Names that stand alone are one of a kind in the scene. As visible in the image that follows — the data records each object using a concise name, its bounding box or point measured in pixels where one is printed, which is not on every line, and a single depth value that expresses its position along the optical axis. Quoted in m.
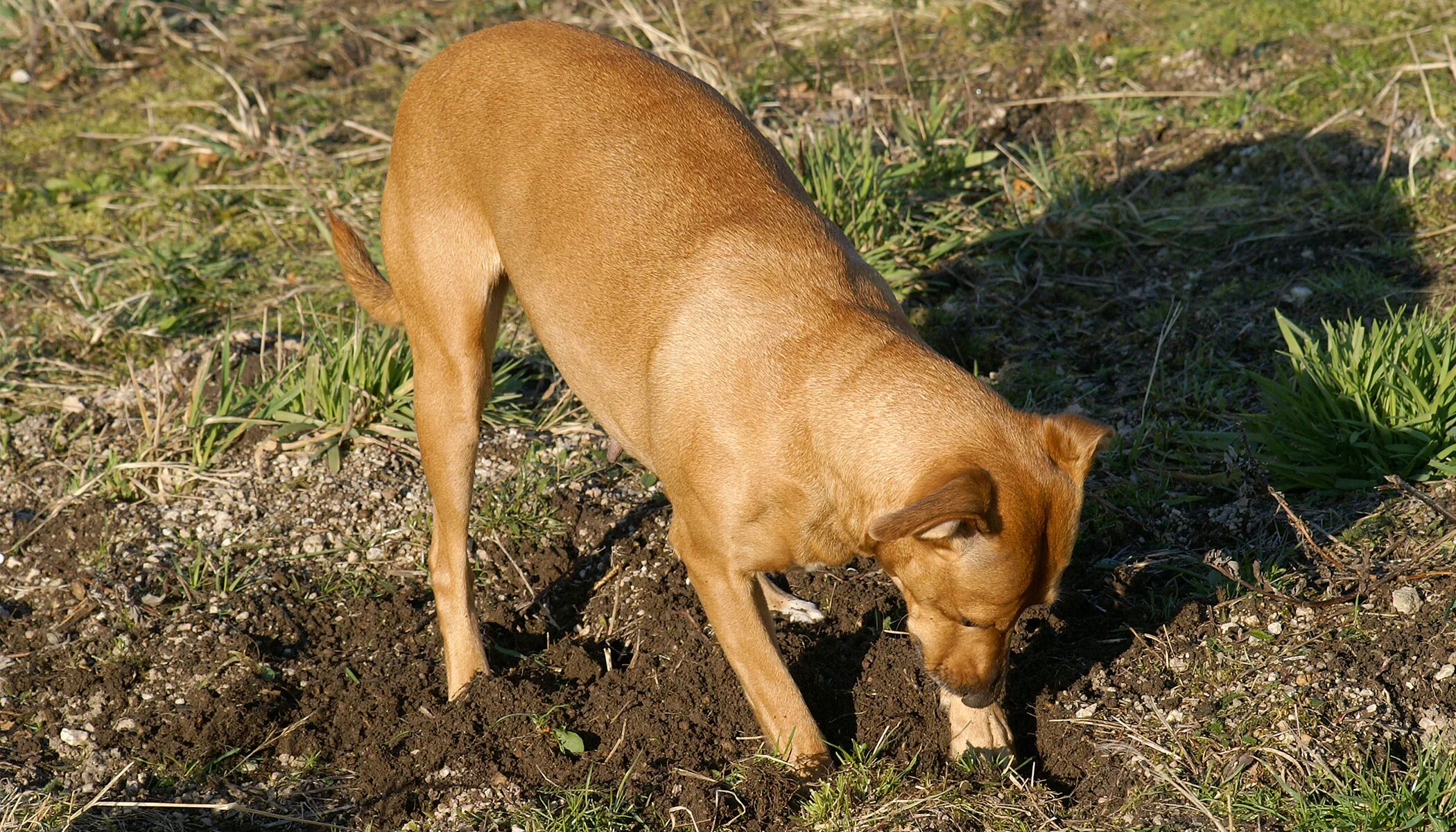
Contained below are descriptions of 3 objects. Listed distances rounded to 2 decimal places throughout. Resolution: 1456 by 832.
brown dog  3.20
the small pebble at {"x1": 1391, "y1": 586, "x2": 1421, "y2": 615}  3.75
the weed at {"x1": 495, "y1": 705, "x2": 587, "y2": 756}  3.89
